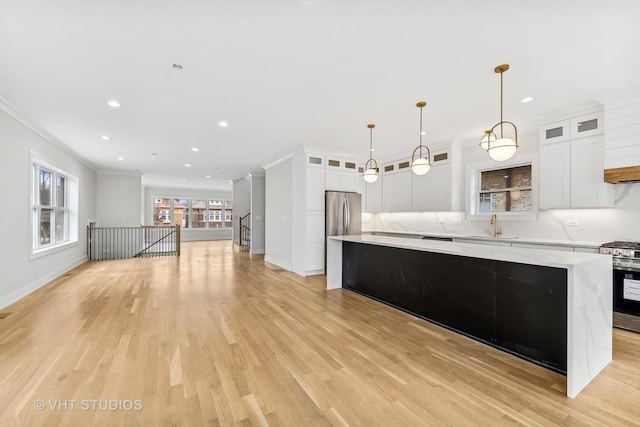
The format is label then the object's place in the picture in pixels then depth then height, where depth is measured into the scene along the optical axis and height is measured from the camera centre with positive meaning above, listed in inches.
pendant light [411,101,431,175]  138.7 +24.5
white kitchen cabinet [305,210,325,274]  234.0 -24.5
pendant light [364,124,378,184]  170.1 +24.4
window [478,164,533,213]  189.8 +17.1
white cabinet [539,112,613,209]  144.3 +27.3
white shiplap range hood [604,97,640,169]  130.3 +39.4
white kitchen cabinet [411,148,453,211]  216.7 +22.9
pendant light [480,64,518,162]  106.0 +26.0
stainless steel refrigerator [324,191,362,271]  240.0 +0.5
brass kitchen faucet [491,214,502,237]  195.5 -9.2
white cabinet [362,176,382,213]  275.0 +16.9
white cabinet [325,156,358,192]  245.4 +35.9
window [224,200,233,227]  607.8 +0.9
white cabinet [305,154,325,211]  232.7 +26.9
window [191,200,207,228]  578.2 +0.7
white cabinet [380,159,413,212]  248.2 +25.9
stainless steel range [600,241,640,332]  121.3 -32.1
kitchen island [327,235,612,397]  80.0 -30.8
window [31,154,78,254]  197.6 +5.0
